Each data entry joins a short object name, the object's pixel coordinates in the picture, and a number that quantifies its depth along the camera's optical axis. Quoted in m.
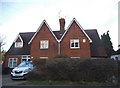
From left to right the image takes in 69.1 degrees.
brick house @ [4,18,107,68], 14.05
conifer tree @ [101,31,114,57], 24.10
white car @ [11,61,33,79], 8.95
